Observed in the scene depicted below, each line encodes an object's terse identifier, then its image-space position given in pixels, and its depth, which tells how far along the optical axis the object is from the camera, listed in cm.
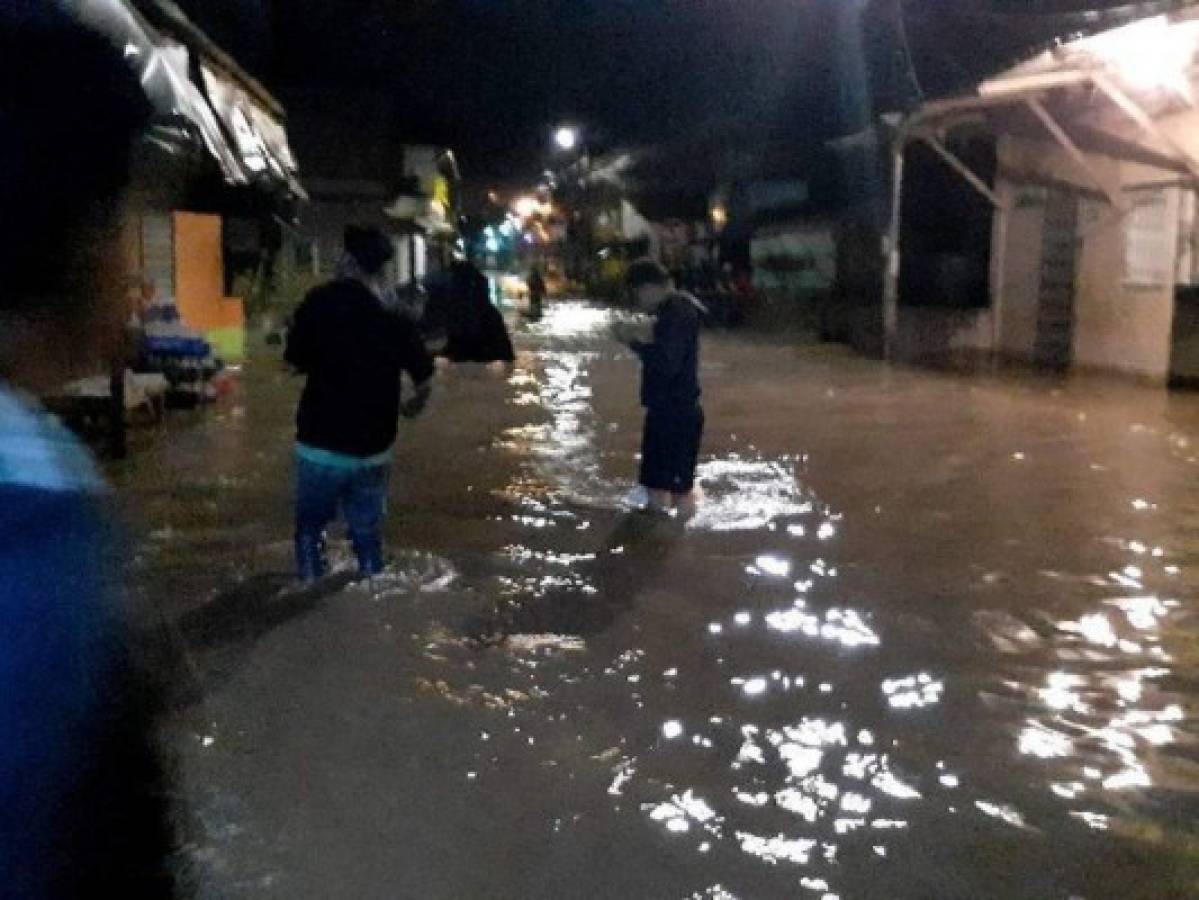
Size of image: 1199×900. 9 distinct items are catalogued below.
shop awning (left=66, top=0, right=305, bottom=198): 944
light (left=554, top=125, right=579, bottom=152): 5988
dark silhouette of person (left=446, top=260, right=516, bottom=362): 1480
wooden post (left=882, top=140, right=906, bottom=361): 1898
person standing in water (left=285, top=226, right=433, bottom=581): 652
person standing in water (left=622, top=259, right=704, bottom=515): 866
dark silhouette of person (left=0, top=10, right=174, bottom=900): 143
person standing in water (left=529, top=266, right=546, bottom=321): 3453
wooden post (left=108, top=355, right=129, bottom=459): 964
